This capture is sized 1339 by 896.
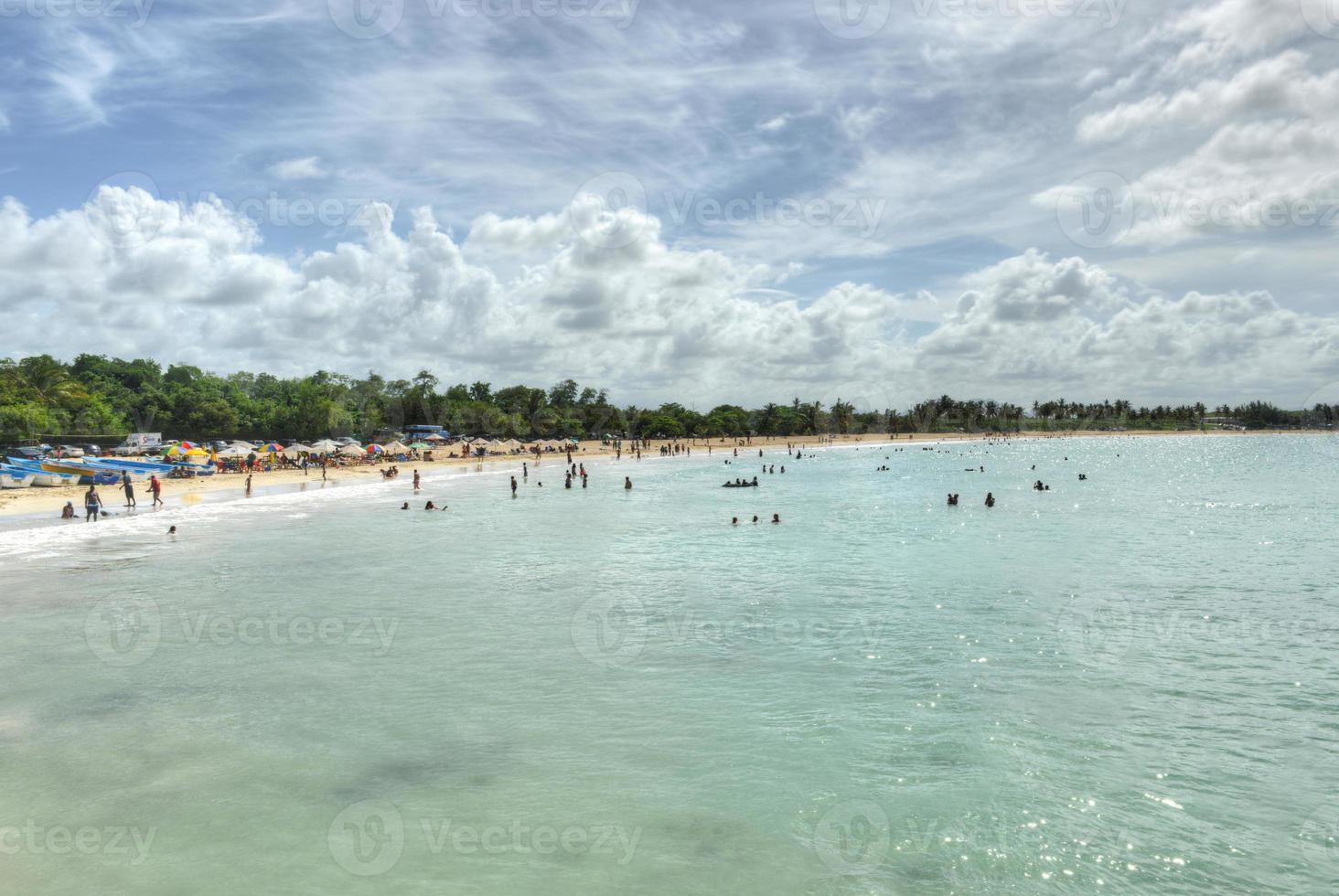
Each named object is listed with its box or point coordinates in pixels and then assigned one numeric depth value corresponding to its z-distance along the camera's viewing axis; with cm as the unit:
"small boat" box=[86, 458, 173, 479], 5781
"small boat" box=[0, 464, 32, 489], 5028
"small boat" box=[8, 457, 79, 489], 5150
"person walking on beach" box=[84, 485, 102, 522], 3756
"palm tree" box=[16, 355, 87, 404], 8812
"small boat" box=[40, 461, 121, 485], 5353
